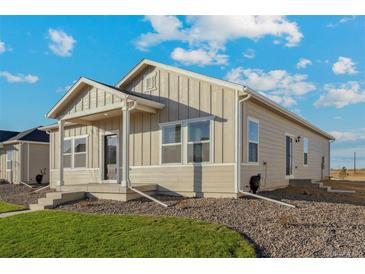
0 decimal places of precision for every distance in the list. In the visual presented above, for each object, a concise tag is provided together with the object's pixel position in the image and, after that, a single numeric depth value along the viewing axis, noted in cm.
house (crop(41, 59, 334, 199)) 957
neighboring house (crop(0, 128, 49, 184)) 2016
